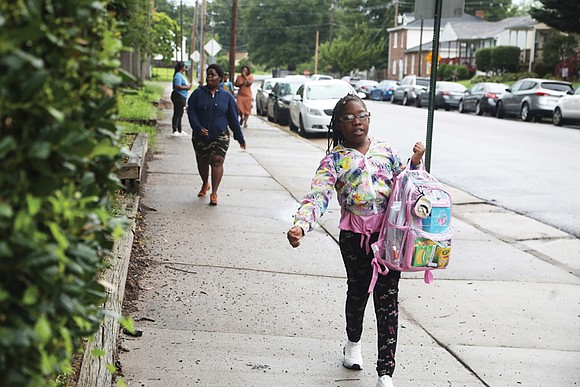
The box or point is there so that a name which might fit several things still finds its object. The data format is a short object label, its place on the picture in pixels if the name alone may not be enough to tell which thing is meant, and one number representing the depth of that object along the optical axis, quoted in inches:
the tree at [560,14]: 1601.9
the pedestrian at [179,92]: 773.3
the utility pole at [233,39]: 1476.4
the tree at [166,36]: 1873.5
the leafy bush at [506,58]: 2235.5
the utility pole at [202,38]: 2139.0
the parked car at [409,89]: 1838.1
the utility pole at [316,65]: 3717.3
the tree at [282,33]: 4404.5
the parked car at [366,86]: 2265.0
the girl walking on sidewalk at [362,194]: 191.3
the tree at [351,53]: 3508.9
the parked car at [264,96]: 1325.3
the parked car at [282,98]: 1117.7
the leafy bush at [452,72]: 2508.6
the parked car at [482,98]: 1408.7
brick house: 2376.1
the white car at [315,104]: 917.8
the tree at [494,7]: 4375.0
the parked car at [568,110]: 1112.6
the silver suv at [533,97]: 1217.4
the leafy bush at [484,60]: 2317.2
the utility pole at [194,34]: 2772.9
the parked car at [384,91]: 2116.6
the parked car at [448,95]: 1612.9
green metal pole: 298.6
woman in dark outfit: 426.9
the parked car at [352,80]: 2635.3
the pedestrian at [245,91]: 995.3
